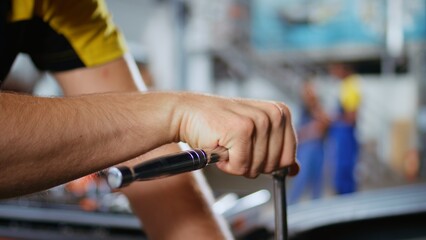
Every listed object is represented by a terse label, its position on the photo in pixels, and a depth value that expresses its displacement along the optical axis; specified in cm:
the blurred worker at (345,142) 574
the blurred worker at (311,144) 542
